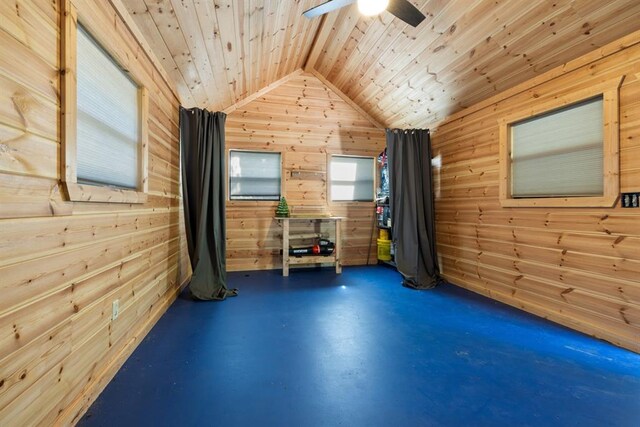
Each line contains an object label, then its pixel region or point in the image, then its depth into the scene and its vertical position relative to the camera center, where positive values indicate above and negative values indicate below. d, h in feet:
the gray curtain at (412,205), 12.71 +0.25
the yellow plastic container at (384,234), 16.17 -1.34
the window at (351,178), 16.67 +1.88
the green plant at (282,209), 14.85 +0.04
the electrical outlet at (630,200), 6.86 +0.29
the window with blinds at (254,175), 15.33 +1.87
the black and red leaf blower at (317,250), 14.37 -2.02
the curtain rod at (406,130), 13.26 +3.74
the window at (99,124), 4.40 +1.72
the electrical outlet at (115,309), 6.00 -2.14
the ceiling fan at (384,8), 6.61 +4.81
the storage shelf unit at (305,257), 14.02 -2.36
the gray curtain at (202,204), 10.82 +0.20
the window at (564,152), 7.36 +1.82
